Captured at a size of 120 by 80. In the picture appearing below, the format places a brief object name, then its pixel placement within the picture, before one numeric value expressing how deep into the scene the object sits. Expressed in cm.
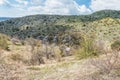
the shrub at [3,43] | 1670
